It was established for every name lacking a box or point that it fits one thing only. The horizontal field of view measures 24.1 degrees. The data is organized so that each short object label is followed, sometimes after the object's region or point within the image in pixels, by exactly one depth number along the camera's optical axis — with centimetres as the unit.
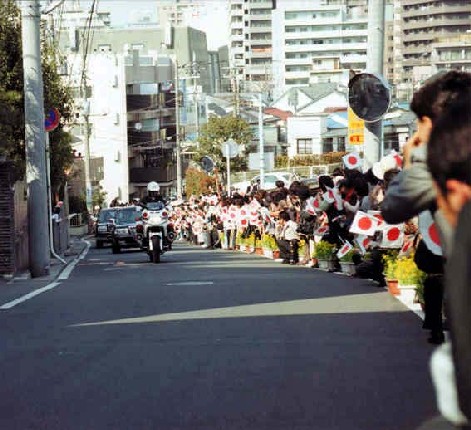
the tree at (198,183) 7159
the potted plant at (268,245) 2744
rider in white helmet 2824
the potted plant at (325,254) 1972
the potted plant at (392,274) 1311
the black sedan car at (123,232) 3800
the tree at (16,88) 2275
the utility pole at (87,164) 5605
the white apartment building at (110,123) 8831
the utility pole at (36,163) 2136
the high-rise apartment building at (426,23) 13462
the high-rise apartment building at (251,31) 16238
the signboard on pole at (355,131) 1914
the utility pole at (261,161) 4989
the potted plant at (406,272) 1226
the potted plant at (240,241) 3373
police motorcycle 2645
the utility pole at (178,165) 7634
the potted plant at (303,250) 2275
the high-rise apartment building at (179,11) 16854
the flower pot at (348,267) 1806
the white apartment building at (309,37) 15038
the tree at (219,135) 7431
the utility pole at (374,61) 1816
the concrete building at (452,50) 11894
